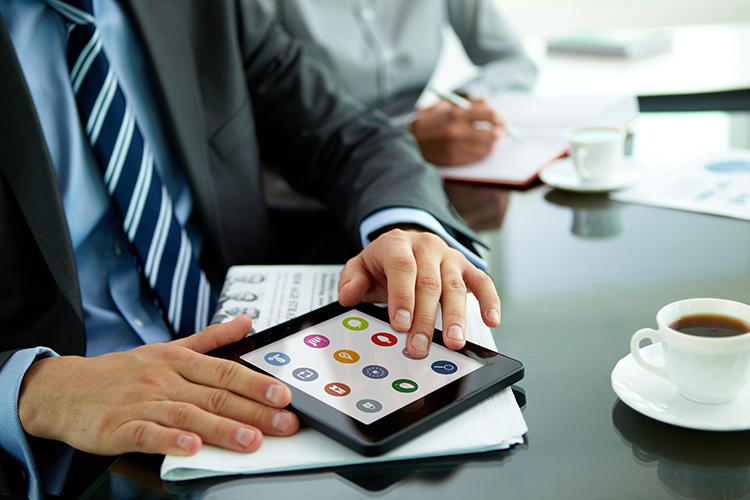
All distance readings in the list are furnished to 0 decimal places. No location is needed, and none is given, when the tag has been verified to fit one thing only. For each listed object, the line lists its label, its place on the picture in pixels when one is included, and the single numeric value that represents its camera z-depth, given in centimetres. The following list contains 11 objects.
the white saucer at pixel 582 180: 100
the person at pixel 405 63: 120
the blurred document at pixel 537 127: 112
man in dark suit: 53
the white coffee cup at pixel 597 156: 100
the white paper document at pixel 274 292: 69
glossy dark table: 43
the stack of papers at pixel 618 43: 169
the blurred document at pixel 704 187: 91
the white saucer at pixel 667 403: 46
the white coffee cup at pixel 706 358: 46
